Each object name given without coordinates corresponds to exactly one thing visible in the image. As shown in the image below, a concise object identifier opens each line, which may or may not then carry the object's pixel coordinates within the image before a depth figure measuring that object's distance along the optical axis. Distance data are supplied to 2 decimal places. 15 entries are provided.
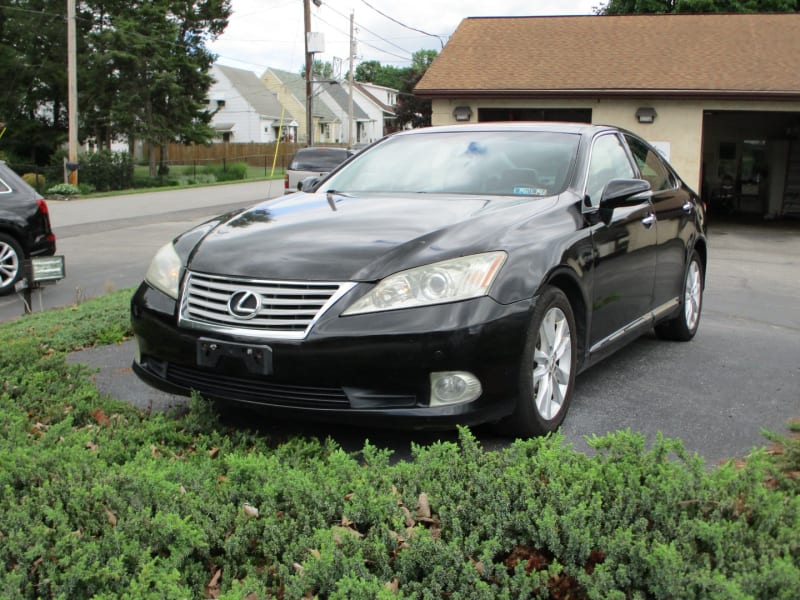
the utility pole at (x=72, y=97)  29.42
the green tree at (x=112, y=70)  42.16
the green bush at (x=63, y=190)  28.61
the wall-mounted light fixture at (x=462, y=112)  19.86
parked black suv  9.91
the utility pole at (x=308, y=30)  35.81
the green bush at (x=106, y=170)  33.94
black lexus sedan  3.67
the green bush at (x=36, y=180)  33.21
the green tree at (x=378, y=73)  130.62
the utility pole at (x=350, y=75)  55.13
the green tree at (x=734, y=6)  33.91
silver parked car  23.30
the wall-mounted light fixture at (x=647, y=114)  19.14
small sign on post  7.33
